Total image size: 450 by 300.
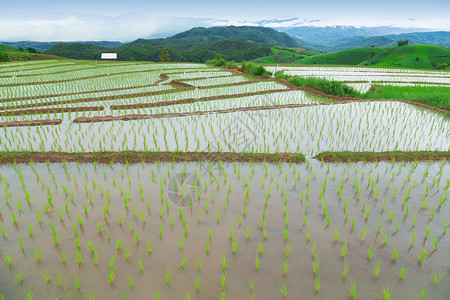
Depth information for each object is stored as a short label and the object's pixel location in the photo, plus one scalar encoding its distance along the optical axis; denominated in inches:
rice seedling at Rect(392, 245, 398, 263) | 92.5
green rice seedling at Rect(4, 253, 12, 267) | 87.7
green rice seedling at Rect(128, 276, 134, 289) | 81.0
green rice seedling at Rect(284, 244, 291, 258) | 94.2
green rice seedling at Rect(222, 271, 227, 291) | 80.4
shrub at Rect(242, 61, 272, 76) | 567.2
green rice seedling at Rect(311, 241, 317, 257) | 95.2
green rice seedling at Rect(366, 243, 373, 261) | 92.8
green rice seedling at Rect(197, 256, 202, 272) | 87.6
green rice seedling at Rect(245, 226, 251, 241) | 102.9
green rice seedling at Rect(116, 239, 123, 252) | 95.8
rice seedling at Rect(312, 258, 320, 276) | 87.0
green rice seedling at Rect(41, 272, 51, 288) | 81.7
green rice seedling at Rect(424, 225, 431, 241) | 102.3
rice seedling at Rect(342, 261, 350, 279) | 85.9
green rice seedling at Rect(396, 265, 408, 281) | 85.3
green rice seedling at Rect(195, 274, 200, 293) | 80.0
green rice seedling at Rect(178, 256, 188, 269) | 87.7
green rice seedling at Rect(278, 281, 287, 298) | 79.2
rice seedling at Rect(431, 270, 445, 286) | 83.4
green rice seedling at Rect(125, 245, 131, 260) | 92.2
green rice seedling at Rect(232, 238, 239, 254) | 96.6
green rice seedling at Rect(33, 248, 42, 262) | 90.8
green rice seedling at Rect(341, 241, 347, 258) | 94.5
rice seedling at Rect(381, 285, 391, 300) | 77.2
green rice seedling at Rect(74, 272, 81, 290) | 80.1
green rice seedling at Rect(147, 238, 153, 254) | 94.8
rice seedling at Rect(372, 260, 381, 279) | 86.0
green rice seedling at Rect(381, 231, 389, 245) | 100.5
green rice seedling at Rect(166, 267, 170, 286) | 81.2
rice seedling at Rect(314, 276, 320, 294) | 80.9
